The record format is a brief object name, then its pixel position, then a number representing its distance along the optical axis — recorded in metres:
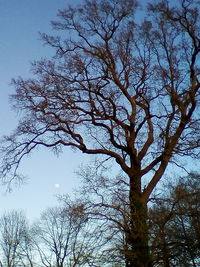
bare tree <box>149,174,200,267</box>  10.47
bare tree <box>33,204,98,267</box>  10.85
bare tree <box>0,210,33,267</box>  34.41
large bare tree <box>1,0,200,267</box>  12.64
